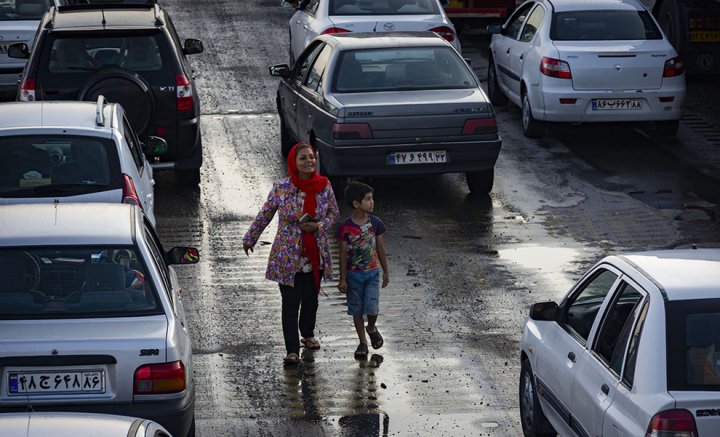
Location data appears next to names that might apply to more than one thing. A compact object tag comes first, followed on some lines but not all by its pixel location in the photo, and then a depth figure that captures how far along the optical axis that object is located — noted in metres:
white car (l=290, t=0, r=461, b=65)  36.47
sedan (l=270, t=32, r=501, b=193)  27.75
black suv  27.03
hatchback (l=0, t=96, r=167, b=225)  20.31
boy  19.64
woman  19.52
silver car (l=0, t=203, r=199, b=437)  13.98
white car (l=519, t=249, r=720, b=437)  12.27
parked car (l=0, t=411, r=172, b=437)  9.77
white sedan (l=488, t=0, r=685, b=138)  32.97
